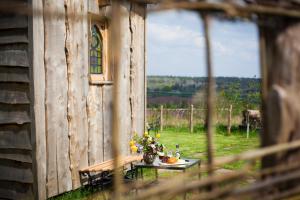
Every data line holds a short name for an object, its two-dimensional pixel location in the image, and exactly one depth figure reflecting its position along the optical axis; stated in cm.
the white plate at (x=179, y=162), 681
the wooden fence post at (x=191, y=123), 1623
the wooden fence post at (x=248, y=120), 1488
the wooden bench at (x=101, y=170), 682
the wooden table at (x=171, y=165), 662
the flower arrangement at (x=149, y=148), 693
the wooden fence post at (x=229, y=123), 1557
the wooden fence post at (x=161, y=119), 1676
